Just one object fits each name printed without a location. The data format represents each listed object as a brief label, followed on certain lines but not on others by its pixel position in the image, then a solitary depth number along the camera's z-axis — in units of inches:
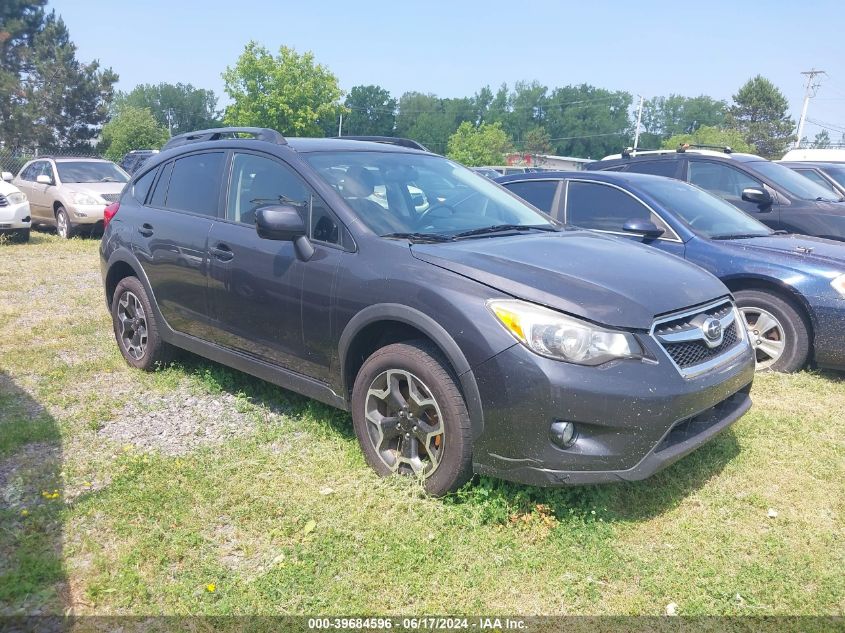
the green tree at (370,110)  4254.4
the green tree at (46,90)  1740.9
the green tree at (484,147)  2780.5
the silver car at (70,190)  525.7
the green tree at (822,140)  3594.2
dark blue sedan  203.2
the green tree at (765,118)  2896.2
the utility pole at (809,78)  2121.3
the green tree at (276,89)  1913.1
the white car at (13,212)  488.7
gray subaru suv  115.1
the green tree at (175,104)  4402.1
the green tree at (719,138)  2635.3
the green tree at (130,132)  2046.0
